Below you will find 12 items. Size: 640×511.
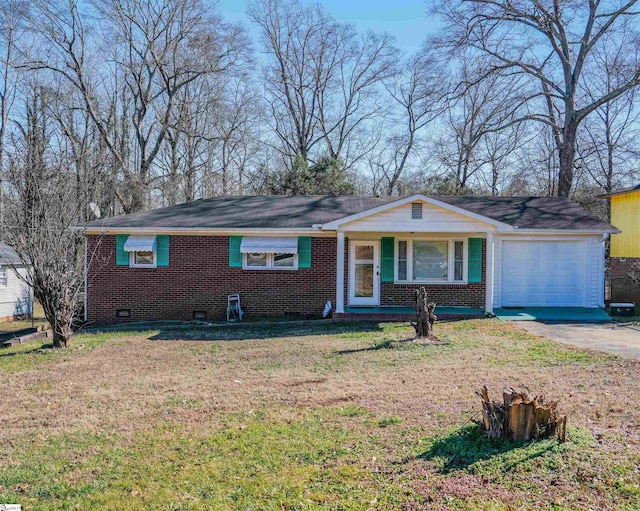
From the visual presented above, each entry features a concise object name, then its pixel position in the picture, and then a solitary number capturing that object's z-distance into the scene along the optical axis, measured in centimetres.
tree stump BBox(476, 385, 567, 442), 473
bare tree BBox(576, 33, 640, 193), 2688
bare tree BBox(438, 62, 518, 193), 2489
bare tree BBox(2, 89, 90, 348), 1060
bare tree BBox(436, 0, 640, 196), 2320
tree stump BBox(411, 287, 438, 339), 1093
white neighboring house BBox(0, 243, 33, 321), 1928
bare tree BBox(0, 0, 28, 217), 2603
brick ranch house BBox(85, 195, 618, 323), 1534
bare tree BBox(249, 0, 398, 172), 3466
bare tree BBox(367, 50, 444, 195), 3438
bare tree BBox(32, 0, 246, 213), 2614
